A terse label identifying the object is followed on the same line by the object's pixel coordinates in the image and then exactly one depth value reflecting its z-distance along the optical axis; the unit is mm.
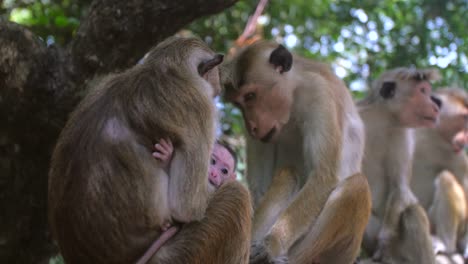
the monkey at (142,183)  3074
